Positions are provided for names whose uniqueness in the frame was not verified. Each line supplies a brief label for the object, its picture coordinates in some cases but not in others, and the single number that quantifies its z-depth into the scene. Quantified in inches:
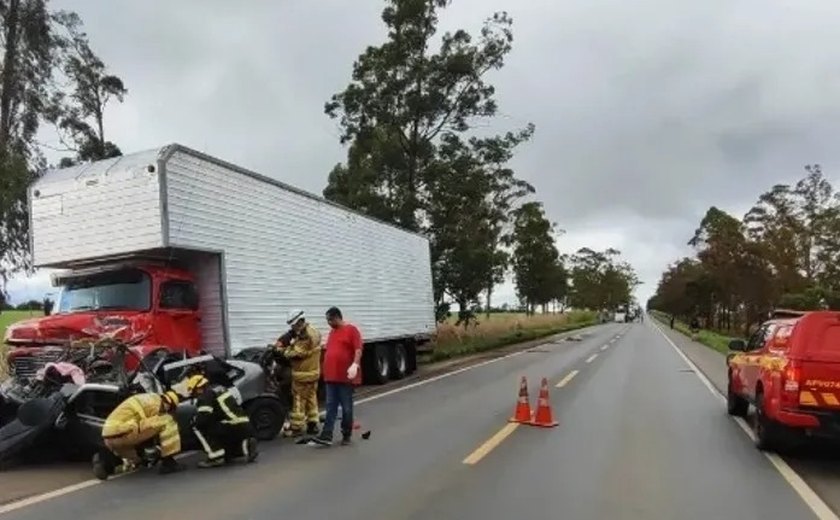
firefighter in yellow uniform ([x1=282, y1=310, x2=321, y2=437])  465.1
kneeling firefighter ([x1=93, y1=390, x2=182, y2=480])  350.6
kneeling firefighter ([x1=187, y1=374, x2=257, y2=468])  378.9
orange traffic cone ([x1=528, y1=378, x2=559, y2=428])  512.4
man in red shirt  433.1
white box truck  494.6
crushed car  373.4
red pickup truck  385.7
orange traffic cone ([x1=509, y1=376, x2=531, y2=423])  527.2
